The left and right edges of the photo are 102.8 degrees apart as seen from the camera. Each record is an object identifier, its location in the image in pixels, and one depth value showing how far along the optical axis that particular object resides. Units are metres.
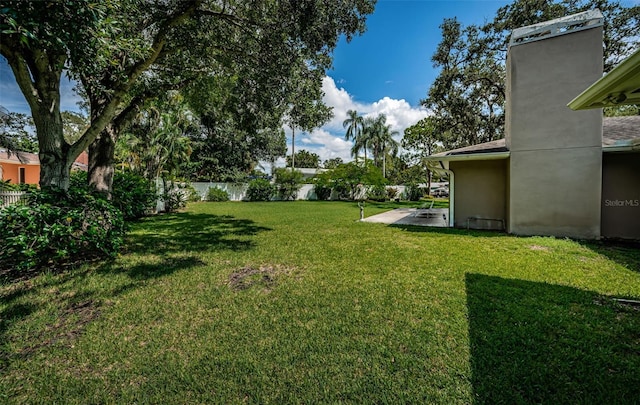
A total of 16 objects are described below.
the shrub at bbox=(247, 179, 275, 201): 23.78
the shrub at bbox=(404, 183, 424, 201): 25.36
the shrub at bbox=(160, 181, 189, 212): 13.57
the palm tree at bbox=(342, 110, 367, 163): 33.62
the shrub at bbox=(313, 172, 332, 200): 25.12
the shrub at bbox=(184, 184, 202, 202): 16.07
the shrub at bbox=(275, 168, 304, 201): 24.58
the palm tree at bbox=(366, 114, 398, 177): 32.75
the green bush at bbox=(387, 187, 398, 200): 25.89
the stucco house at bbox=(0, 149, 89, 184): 13.16
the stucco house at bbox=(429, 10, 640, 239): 7.08
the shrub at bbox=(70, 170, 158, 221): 7.47
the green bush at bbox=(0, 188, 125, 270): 3.97
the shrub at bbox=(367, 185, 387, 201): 24.36
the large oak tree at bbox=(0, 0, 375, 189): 3.23
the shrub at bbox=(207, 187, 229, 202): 22.33
